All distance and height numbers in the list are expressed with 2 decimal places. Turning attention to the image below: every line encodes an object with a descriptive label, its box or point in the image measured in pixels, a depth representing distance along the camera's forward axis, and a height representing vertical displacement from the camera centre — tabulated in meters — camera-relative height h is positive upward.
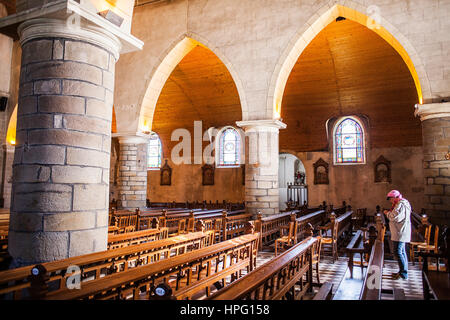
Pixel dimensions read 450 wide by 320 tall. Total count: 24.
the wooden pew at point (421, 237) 6.05 -0.87
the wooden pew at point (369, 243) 4.88 -0.79
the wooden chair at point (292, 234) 6.82 -0.88
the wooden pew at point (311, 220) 7.73 -0.76
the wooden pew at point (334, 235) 6.51 -0.89
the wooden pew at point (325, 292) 2.99 -0.94
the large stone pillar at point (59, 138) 3.15 +0.49
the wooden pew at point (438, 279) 3.06 -0.88
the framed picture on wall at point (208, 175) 17.73 +0.78
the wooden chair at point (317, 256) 4.68 -1.01
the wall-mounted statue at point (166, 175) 18.69 +0.80
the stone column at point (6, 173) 12.95 +0.58
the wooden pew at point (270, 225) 6.74 -0.81
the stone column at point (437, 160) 7.42 +0.72
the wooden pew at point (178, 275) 2.05 -0.62
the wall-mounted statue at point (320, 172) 15.87 +0.89
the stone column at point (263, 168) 9.20 +0.61
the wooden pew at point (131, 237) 4.36 -0.65
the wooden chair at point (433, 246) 5.70 -0.95
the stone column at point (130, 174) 11.05 +0.50
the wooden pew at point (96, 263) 2.39 -0.62
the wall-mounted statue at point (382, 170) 14.85 +0.95
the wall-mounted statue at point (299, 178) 17.95 +0.69
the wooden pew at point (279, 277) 2.04 -0.61
